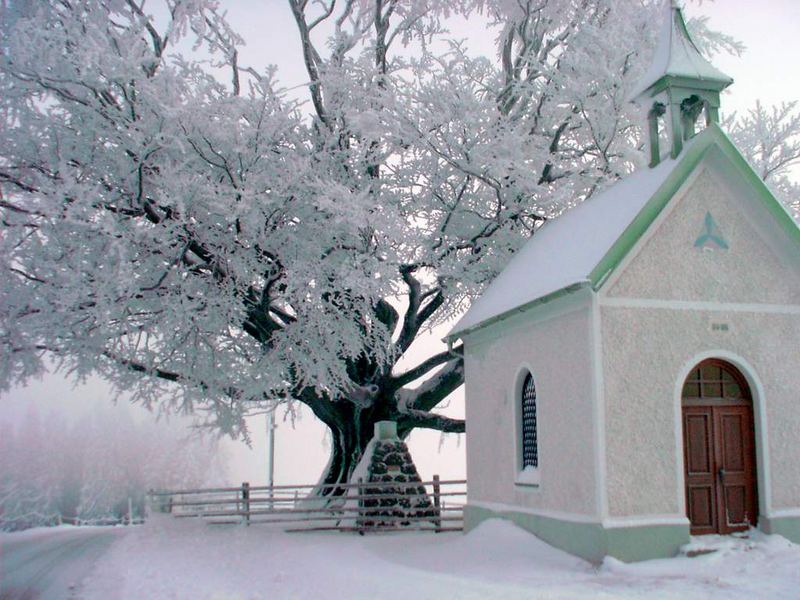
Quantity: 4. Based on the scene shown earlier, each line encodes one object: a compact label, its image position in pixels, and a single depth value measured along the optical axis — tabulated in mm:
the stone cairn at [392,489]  19281
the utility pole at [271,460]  32094
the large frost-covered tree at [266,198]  18109
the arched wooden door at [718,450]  12680
